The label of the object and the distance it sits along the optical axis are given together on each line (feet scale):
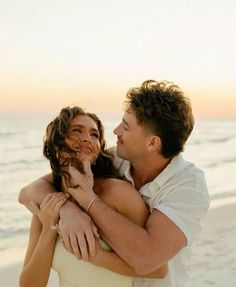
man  5.44
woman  5.75
